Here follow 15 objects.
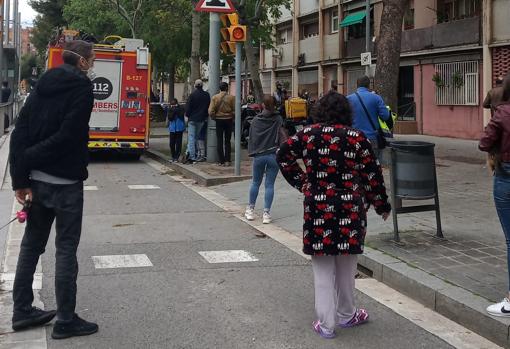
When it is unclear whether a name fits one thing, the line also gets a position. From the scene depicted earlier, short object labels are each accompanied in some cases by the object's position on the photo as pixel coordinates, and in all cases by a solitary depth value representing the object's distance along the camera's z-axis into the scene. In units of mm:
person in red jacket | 4305
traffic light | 11844
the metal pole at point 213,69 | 14188
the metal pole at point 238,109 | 11922
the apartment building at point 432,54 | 20812
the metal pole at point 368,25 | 25234
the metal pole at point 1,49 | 21762
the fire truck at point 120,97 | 15469
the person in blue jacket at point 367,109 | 8562
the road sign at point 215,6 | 11906
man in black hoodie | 4176
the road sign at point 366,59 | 20688
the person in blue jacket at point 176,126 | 15117
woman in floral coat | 4262
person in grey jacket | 8438
